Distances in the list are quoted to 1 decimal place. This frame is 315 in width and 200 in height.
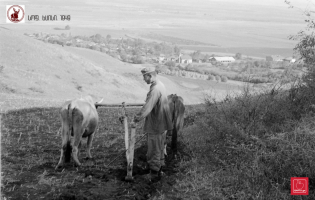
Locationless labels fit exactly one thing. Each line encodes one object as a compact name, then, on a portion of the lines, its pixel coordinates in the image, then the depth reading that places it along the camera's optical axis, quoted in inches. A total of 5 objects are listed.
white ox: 267.7
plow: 247.8
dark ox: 326.0
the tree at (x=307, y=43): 433.7
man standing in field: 258.6
